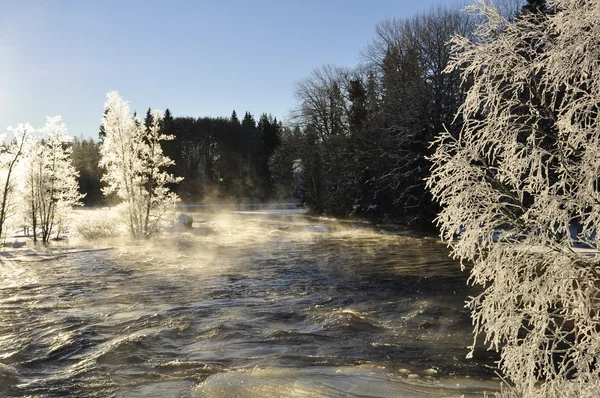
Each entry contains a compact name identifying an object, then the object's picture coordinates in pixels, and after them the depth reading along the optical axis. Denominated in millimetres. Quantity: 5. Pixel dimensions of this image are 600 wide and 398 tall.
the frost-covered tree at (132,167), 23562
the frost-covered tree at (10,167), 22188
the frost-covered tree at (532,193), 3639
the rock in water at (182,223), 27422
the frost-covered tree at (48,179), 24000
